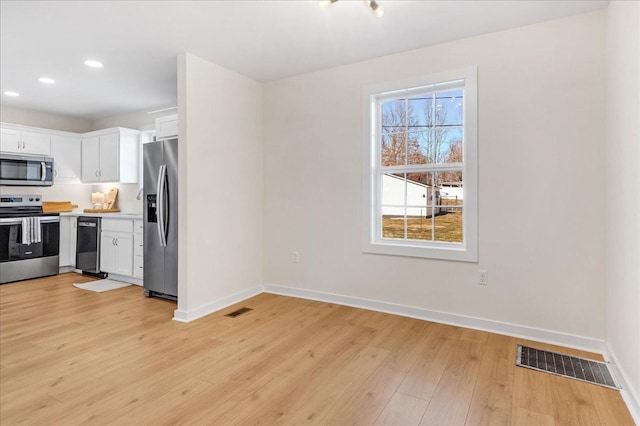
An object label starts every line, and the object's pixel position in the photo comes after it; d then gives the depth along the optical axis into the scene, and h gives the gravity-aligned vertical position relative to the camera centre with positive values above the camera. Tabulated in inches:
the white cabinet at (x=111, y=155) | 212.5 +35.5
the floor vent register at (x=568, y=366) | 87.0 -41.3
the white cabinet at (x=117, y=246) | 183.9 -19.5
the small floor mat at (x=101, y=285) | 175.0 -39.3
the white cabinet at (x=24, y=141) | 196.5 +41.1
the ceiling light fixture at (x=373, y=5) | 86.9 +52.7
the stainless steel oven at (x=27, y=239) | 186.2 -16.1
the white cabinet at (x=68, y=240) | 215.2 -18.4
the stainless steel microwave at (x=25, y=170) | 194.2 +24.0
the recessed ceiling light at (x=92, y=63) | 138.7 +60.5
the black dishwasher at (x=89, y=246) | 199.9 -20.8
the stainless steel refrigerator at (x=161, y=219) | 145.6 -3.2
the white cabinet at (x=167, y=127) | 157.2 +39.3
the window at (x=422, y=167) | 122.0 +17.5
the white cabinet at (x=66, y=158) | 219.1 +34.3
